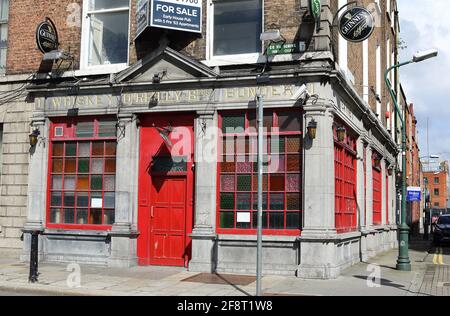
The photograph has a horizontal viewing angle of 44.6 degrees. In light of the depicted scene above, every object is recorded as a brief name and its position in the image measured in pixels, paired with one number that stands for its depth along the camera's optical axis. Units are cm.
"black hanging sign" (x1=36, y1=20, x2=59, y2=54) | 1589
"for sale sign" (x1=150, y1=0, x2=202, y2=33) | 1468
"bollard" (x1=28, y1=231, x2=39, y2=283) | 1214
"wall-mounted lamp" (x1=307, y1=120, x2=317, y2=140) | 1347
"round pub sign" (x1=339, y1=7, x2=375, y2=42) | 1418
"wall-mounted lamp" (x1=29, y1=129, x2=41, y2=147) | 1609
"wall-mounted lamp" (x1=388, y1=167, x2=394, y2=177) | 2723
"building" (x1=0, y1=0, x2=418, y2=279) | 1385
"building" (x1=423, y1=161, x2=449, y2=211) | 11502
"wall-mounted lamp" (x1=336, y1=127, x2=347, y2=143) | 1508
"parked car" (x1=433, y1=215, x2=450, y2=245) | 2870
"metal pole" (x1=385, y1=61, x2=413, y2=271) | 1554
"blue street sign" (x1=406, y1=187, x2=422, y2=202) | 2922
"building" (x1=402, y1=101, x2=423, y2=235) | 4269
